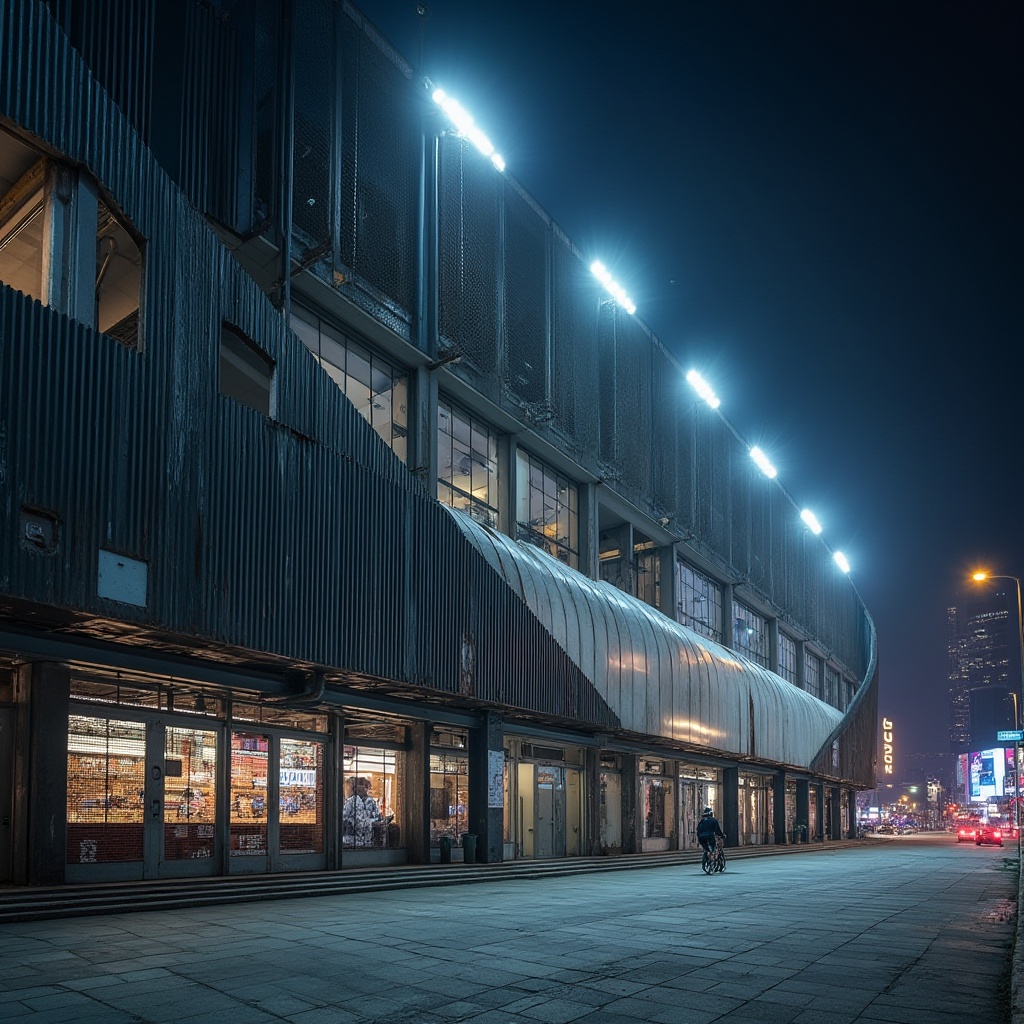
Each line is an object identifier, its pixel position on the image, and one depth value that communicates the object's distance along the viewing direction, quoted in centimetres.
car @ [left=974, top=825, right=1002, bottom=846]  6078
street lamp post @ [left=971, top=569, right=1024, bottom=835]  3891
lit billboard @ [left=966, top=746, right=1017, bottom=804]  12481
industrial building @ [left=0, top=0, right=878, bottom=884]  1503
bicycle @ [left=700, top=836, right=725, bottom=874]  2770
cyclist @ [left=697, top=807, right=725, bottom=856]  2703
